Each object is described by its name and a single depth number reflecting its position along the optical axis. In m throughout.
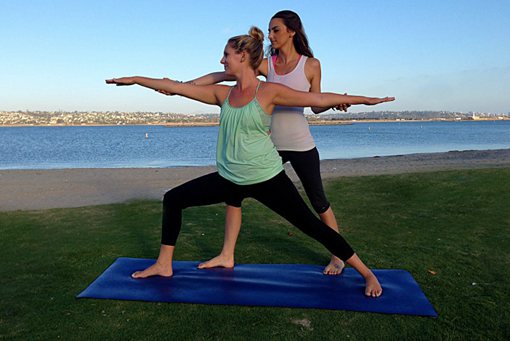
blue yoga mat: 3.68
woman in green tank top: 3.69
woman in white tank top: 4.20
